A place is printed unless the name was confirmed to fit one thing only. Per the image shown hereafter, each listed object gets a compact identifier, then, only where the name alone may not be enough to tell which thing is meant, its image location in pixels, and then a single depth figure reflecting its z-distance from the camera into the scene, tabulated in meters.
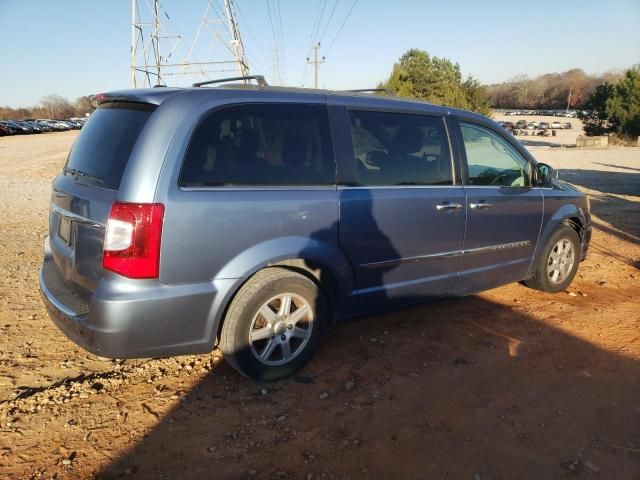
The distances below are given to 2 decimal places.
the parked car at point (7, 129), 45.38
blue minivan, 2.62
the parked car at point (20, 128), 48.91
